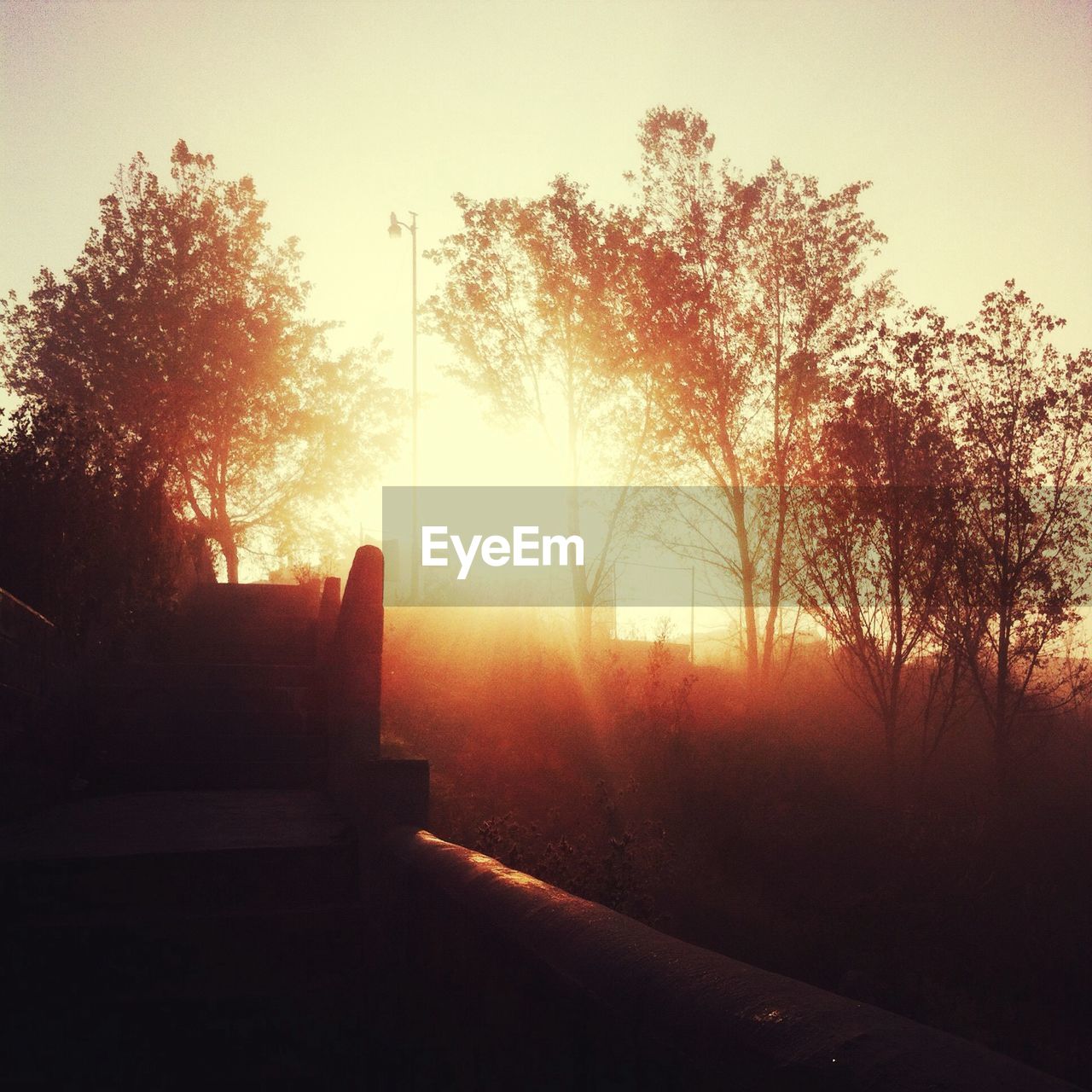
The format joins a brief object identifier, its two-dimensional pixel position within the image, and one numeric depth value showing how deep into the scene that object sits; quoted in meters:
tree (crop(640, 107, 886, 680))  18.59
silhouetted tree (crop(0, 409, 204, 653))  7.00
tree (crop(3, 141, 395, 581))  22.02
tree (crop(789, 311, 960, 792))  13.28
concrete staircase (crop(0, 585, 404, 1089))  3.79
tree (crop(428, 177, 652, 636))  19.72
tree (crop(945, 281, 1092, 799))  13.43
